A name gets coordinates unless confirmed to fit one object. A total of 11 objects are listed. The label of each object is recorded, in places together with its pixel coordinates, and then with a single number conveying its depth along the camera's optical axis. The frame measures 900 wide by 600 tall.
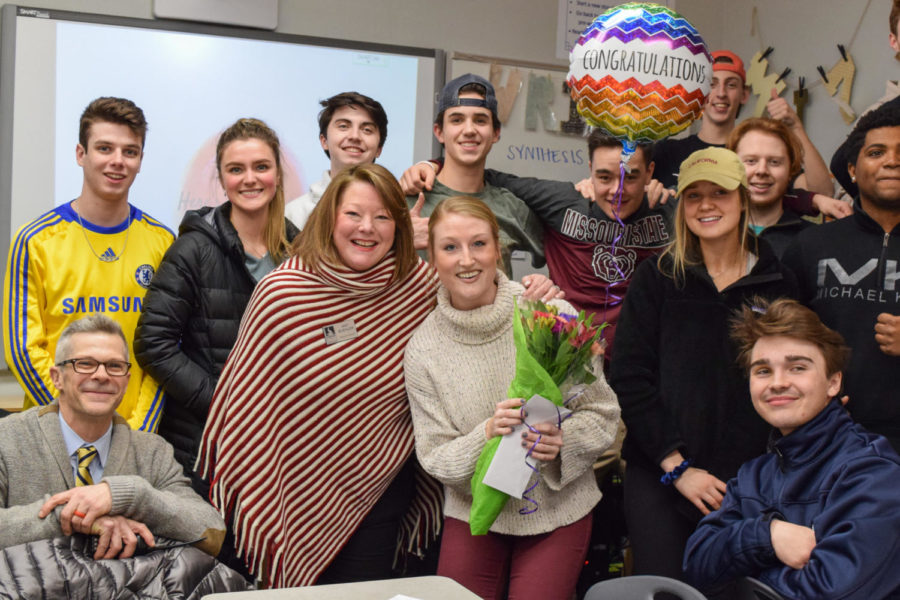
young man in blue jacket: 1.74
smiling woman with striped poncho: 2.17
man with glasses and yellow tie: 1.92
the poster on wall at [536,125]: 4.11
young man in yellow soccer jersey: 2.44
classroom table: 1.55
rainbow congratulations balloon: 2.22
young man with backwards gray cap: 2.71
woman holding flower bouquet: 2.10
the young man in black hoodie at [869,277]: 2.22
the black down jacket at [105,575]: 1.67
